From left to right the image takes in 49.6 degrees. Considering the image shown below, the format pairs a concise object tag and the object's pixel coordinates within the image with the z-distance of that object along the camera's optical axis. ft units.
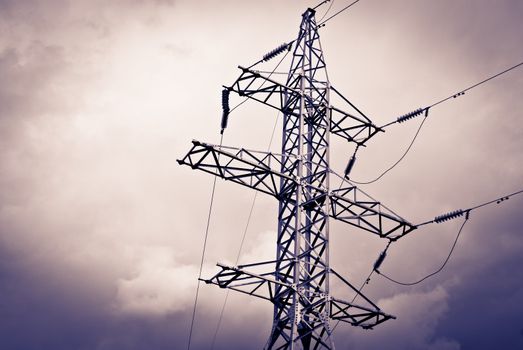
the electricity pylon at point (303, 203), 62.03
